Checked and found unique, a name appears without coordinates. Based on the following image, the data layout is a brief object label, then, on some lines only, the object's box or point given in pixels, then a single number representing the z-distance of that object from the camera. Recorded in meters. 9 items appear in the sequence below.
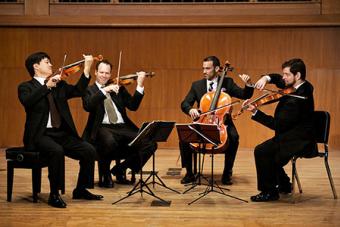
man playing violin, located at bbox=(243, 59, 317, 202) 9.20
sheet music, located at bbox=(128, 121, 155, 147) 8.62
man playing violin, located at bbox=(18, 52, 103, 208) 8.93
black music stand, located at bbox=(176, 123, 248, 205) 8.80
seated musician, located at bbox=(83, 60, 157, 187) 10.44
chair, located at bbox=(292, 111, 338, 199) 9.39
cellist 10.87
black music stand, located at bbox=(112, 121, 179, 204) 8.76
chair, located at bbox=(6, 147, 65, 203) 8.98
